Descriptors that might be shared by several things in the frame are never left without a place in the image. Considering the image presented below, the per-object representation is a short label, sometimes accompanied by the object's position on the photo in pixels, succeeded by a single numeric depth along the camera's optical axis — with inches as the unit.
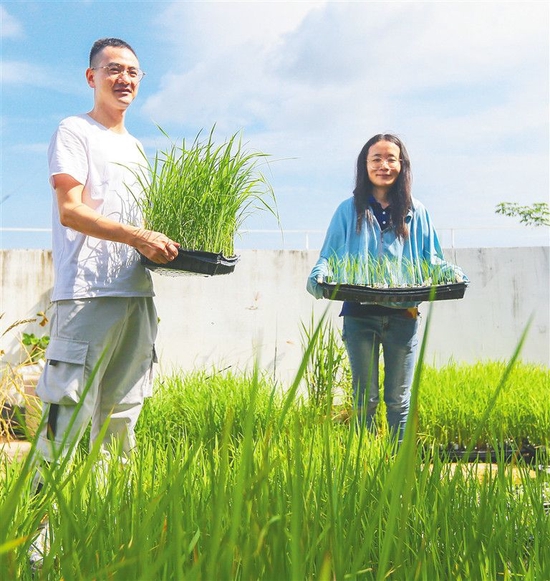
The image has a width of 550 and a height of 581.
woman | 134.5
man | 100.3
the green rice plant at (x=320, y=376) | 174.2
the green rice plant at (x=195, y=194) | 112.7
